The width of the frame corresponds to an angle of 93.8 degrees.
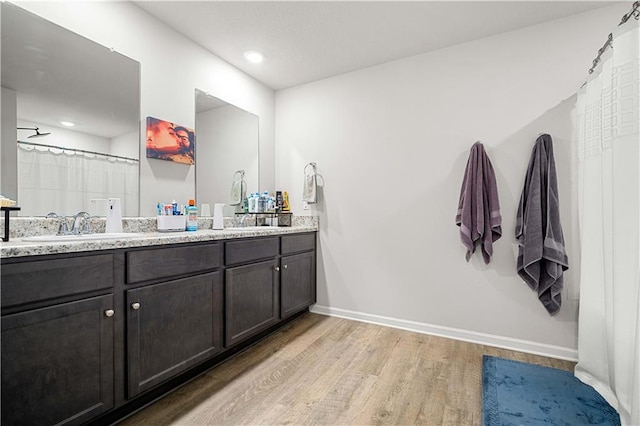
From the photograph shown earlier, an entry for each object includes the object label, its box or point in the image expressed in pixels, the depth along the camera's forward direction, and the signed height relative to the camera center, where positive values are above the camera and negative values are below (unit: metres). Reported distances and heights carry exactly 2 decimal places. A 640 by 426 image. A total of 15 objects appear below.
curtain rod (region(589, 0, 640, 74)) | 1.31 +0.89
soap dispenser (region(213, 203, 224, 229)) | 2.55 -0.05
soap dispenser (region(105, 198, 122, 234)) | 1.82 -0.03
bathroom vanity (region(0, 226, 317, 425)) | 1.11 -0.52
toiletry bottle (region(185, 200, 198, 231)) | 2.25 -0.04
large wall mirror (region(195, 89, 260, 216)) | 2.57 +0.60
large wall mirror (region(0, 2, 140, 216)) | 1.58 +0.56
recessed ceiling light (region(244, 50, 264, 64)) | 2.64 +1.40
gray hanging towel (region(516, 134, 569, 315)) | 2.09 -0.14
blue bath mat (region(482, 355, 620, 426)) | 1.50 -1.04
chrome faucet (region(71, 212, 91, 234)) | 1.70 -0.07
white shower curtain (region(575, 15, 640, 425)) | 1.30 -0.08
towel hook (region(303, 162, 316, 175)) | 3.16 +0.47
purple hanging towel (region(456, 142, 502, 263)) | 2.31 +0.05
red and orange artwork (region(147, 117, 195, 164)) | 2.17 +0.53
